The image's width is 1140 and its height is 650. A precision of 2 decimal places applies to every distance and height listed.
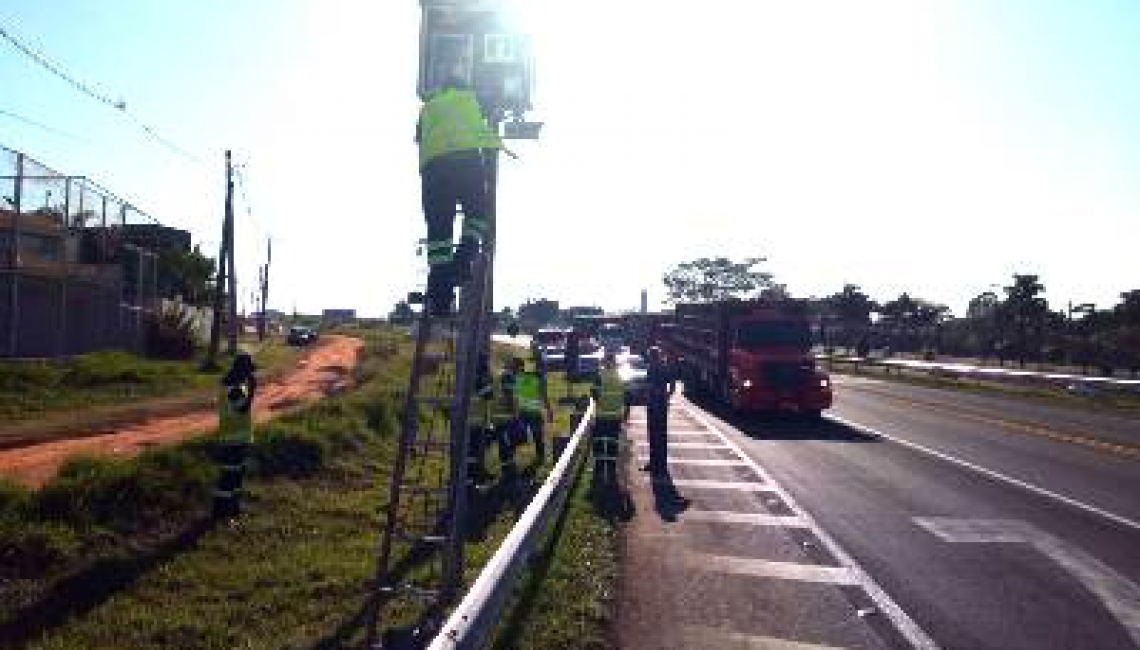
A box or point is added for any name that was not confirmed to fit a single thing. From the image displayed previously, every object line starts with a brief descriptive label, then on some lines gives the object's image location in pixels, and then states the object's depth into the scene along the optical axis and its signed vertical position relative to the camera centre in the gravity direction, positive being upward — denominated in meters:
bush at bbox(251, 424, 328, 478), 13.45 -1.45
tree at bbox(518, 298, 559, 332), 186.35 +6.53
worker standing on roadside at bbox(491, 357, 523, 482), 14.73 -1.06
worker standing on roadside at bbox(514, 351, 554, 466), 16.83 -0.87
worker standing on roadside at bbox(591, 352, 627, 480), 15.20 -1.00
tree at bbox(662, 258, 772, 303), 173.12 +12.06
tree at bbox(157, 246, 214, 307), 58.78 +3.70
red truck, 26.42 -0.14
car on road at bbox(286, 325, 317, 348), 79.38 +0.45
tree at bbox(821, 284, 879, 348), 130.12 +5.81
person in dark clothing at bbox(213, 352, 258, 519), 10.83 -1.02
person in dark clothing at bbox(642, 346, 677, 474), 15.97 -0.84
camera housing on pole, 6.77 +1.89
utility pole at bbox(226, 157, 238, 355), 48.03 +4.62
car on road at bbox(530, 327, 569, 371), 52.00 +0.15
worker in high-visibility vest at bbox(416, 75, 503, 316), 5.88 +0.95
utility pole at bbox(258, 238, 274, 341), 93.50 +5.23
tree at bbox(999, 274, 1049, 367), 95.12 +4.79
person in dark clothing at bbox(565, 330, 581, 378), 36.34 -0.06
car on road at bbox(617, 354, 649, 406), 16.70 -0.56
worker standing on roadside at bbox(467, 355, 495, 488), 12.58 -0.93
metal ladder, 6.04 -0.46
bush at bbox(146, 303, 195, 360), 36.62 +0.13
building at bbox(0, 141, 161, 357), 24.42 +1.55
